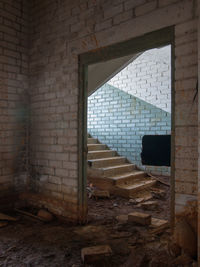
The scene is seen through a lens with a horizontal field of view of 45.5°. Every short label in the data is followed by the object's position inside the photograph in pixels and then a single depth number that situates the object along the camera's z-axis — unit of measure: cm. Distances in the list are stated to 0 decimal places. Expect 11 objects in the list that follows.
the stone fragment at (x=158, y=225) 306
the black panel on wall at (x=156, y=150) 364
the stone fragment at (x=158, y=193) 484
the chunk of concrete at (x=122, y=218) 348
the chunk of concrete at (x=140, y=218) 330
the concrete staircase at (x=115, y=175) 496
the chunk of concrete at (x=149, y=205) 415
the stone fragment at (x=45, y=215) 354
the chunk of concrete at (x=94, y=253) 237
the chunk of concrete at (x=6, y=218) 349
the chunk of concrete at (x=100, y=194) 464
